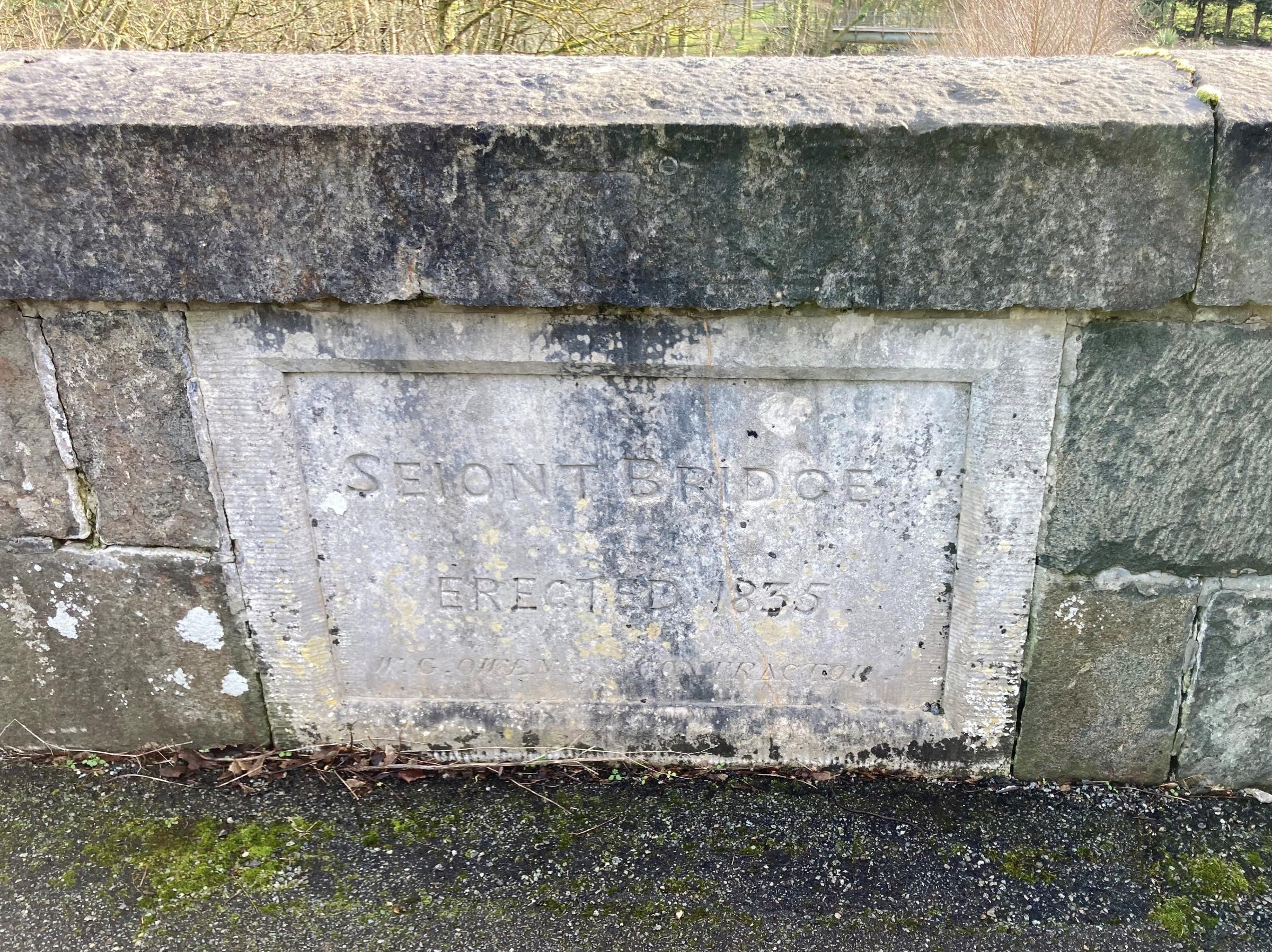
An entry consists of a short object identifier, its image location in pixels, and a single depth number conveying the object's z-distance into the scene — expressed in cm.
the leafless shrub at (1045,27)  864
